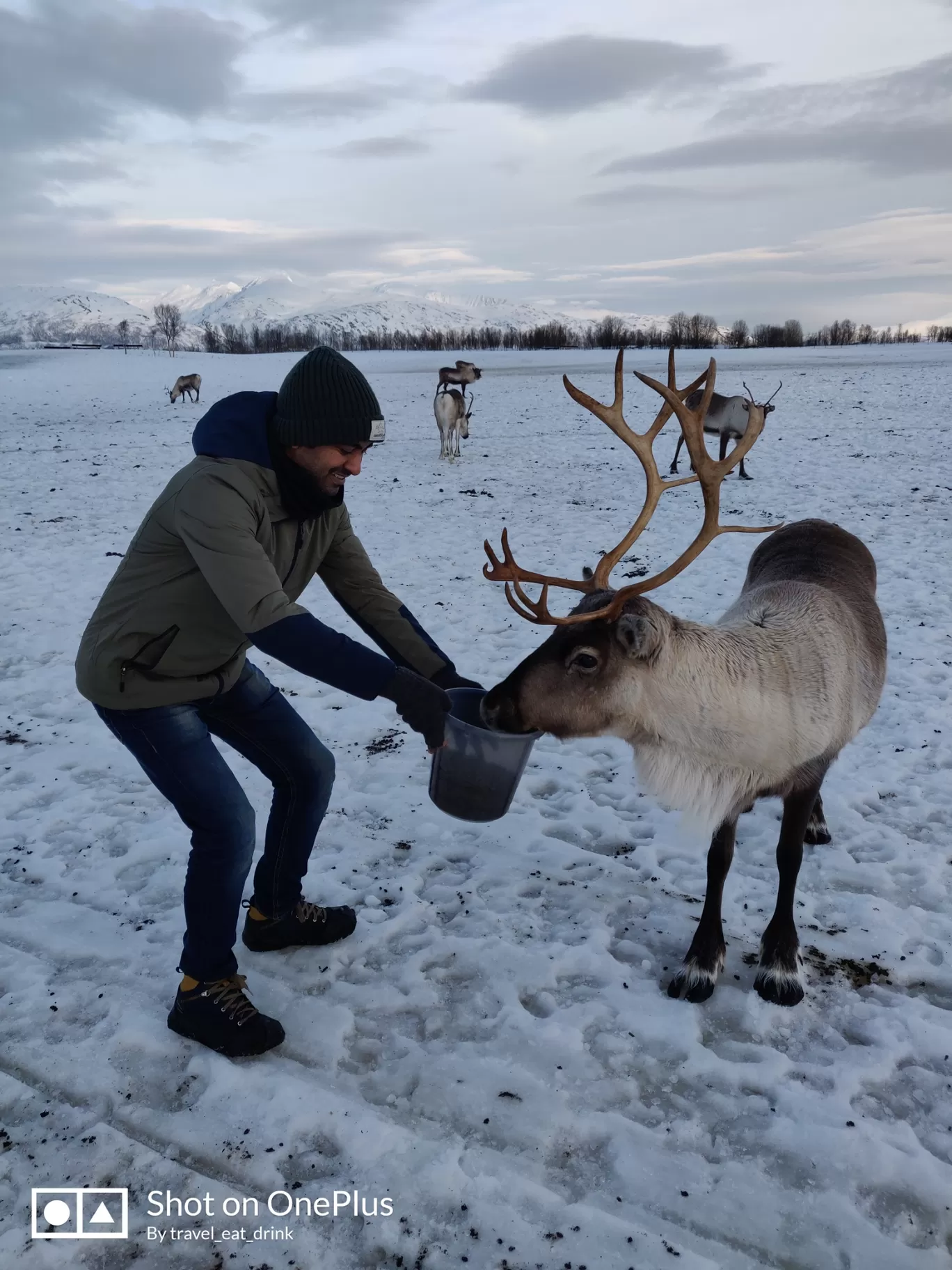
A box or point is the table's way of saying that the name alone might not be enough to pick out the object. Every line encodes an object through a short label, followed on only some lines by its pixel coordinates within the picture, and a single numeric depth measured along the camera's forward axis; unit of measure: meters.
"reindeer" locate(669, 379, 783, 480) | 11.27
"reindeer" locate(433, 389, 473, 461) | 12.69
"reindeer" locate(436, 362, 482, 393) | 17.50
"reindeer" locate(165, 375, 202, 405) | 22.20
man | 1.98
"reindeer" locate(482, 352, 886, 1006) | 2.48
